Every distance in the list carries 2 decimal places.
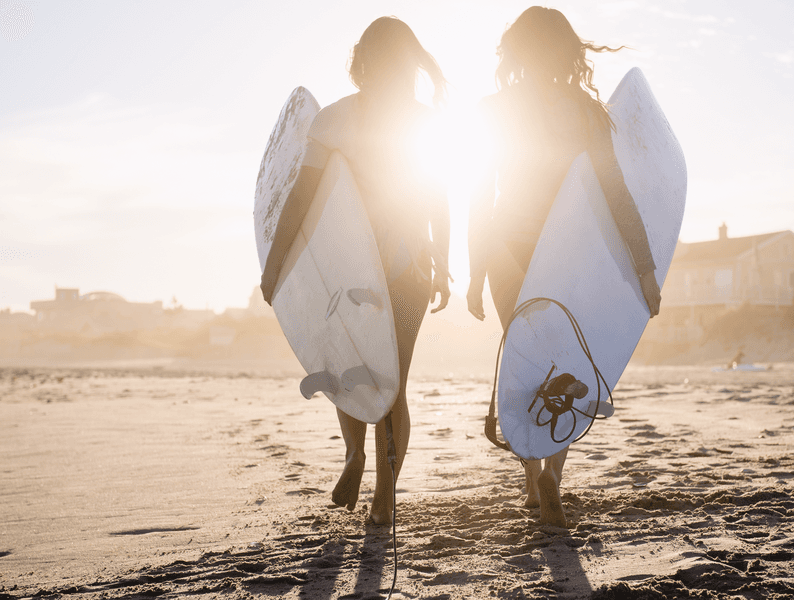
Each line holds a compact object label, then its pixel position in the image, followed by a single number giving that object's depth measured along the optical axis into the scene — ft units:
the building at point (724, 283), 89.56
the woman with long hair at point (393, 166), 8.32
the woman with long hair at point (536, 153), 8.51
